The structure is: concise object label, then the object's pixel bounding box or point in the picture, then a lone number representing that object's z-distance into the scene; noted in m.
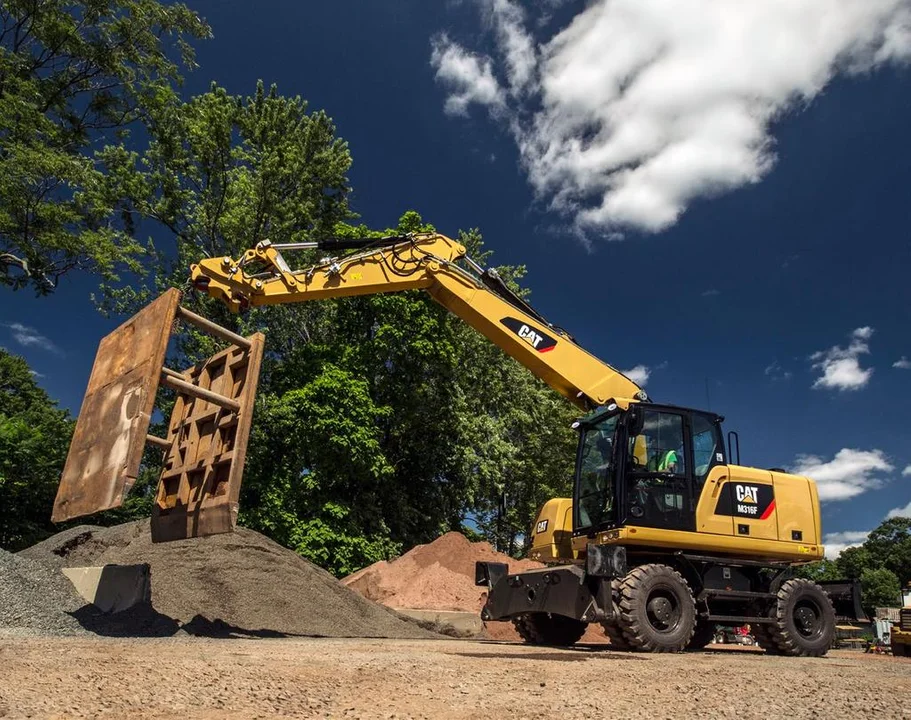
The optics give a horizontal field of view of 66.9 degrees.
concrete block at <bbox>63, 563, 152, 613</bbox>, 11.01
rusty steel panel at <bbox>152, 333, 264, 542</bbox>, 8.67
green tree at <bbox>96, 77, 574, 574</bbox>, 21.84
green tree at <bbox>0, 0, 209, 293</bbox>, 15.44
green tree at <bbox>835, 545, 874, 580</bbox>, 75.69
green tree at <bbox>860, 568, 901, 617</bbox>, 64.06
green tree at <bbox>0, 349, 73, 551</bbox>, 20.92
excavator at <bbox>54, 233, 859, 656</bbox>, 9.16
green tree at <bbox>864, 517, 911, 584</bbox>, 73.62
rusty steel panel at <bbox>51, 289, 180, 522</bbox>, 7.64
